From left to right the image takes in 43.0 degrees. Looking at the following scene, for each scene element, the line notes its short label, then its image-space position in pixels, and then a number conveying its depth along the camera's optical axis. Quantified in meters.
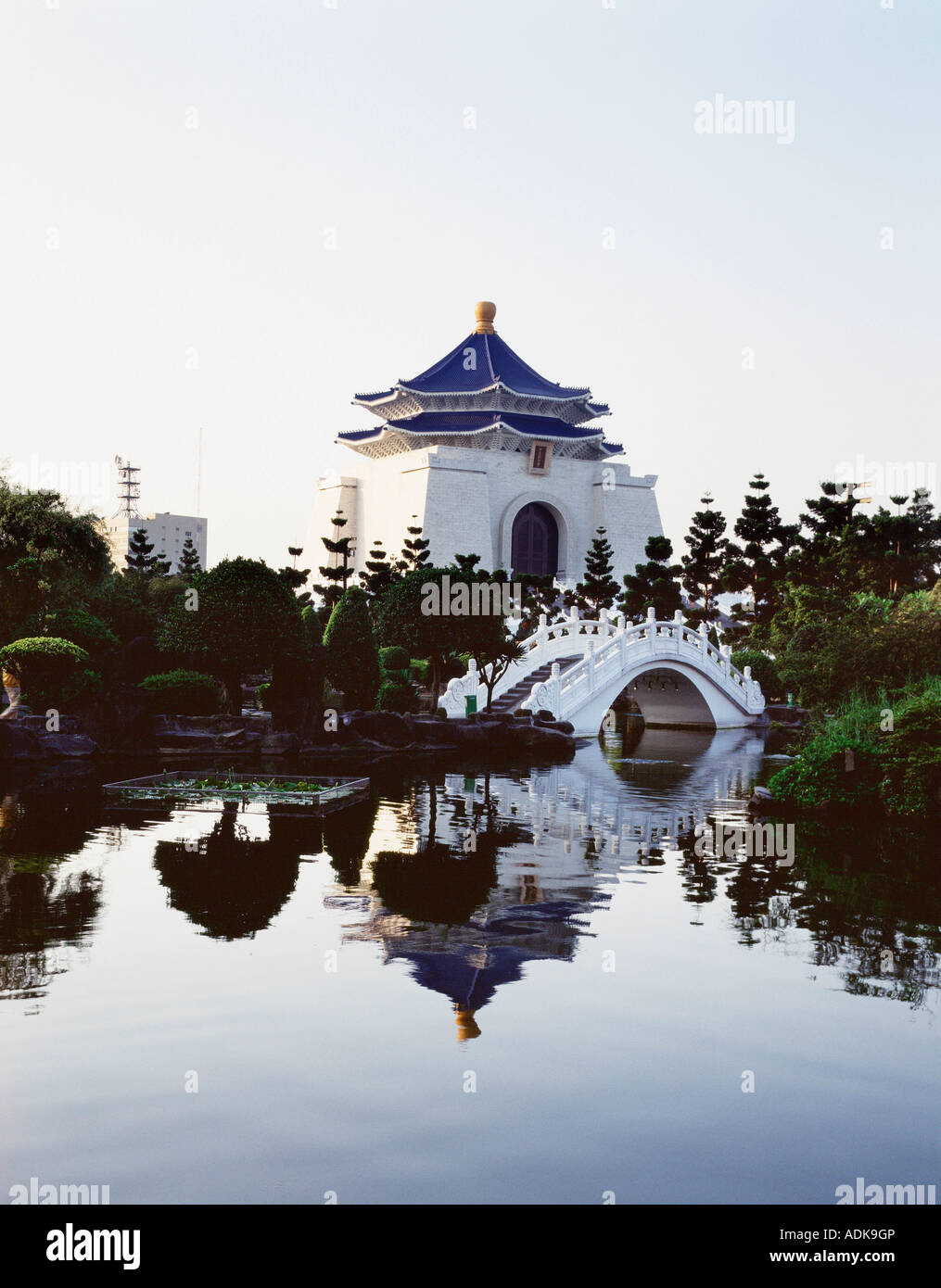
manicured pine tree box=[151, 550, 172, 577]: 51.51
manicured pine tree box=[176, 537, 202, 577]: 60.29
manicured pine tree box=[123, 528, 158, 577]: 58.69
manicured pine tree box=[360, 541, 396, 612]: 51.62
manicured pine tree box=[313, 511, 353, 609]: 55.03
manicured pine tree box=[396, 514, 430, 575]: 56.31
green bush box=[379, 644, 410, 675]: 38.69
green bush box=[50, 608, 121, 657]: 28.25
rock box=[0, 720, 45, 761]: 24.31
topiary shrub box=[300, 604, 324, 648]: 35.44
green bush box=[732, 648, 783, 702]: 46.38
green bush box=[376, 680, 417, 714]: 34.12
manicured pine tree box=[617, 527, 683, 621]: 48.34
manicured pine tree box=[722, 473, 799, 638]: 50.03
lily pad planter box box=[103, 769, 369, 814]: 19.73
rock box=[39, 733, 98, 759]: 25.06
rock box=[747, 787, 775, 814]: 20.36
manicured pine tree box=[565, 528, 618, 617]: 57.28
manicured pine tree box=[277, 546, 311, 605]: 53.62
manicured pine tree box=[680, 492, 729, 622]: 51.94
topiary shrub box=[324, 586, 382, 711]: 31.88
